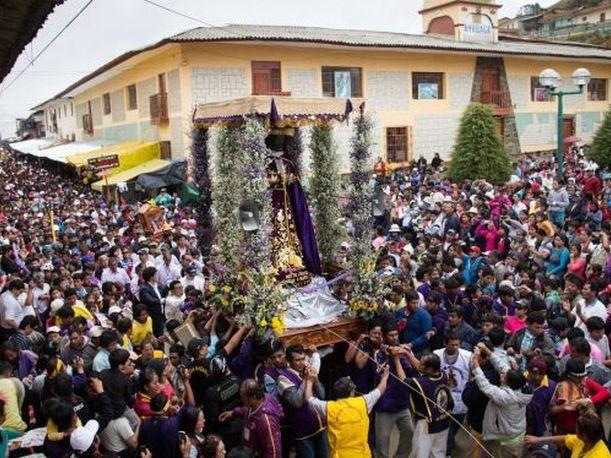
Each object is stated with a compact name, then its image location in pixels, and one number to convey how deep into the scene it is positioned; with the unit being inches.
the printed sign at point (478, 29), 1043.3
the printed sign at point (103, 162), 808.9
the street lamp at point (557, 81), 564.7
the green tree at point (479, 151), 841.5
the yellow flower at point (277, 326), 269.1
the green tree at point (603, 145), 888.3
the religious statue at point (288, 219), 330.0
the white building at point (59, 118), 1601.9
